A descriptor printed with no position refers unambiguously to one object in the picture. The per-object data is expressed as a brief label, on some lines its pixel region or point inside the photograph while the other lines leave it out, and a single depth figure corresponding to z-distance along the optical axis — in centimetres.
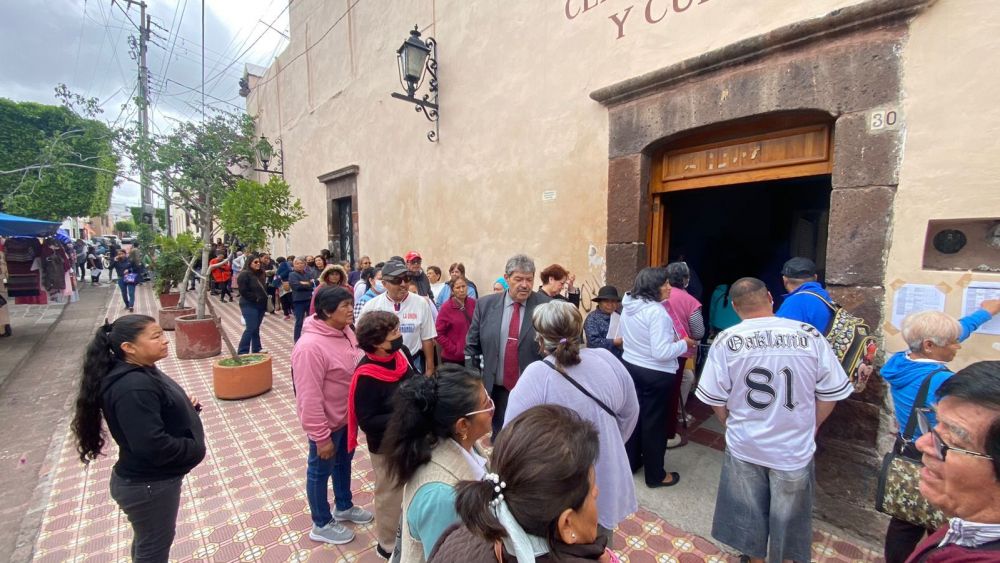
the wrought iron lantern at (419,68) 576
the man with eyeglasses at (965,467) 87
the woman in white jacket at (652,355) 289
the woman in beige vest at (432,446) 129
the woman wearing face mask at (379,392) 206
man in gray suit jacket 309
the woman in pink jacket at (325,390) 233
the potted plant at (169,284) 782
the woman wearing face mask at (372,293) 455
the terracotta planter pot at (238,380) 474
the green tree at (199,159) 897
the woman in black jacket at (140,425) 176
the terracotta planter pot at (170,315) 766
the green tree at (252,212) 518
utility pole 1500
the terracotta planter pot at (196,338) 631
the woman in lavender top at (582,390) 188
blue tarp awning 716
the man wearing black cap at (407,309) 344
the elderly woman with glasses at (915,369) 187
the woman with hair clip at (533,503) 91
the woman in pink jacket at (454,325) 383
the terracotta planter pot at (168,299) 986
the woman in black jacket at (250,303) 592
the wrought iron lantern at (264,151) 1132
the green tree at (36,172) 1467
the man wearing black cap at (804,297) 258
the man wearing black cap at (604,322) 348
